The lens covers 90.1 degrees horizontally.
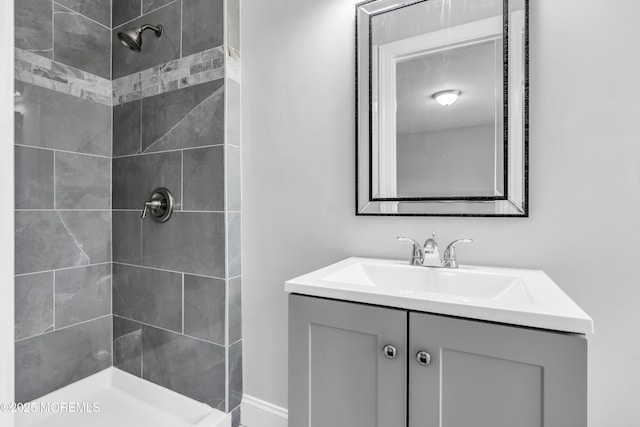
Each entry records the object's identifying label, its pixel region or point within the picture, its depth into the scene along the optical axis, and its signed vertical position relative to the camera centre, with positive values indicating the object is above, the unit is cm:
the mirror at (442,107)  107 +38
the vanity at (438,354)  63 -33
